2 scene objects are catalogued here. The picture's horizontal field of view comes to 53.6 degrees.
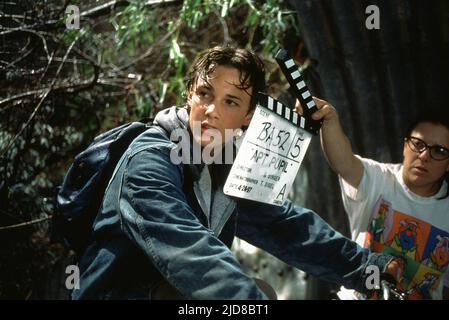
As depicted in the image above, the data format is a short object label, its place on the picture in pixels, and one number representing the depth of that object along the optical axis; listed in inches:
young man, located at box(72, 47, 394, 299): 66.8
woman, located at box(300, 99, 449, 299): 124.4
